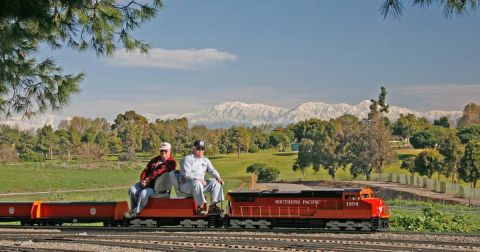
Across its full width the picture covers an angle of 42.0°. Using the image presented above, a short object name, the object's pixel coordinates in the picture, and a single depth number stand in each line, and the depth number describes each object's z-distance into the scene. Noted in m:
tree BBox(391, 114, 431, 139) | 152.25
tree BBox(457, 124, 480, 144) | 106.75
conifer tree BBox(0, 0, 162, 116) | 12.23
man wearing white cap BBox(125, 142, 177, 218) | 15.62
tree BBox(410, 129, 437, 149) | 130.60
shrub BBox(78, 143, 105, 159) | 111.72
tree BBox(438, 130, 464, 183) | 77.81
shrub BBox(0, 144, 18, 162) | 101.44
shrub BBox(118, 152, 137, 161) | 108.32
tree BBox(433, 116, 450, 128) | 173.38
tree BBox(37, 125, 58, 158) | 119.81
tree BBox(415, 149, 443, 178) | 81.25
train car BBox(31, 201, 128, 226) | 16.55
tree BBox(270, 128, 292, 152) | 156.38
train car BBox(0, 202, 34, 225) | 17.08
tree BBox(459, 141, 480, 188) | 70.12
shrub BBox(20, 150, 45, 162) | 106.34
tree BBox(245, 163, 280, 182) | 87.74
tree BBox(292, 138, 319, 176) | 91.69
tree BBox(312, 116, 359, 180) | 88.44
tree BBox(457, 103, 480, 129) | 181.38
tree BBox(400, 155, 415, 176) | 89.60
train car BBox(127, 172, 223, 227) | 15.66
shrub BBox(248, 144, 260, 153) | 149.12
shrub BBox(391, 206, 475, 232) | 17.86
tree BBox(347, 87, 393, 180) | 86.69
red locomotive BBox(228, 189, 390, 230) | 15.04
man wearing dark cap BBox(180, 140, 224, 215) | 15.09
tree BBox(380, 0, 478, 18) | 10.25
